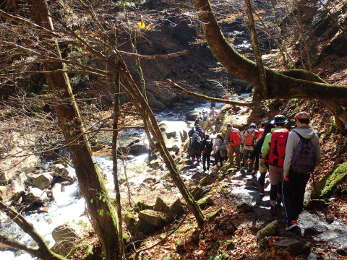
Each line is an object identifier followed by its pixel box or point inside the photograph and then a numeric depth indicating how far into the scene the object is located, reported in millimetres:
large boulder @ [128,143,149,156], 21097
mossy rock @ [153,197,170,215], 8521
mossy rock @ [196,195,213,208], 8057
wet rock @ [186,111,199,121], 27578
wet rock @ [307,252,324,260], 4318
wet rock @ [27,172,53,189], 15945
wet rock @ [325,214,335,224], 5341
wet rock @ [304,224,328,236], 5027
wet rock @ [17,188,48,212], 14203
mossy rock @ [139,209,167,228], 8172
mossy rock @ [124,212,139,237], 8225
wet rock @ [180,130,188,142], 22594
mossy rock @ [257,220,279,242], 5246
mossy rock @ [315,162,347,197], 6258
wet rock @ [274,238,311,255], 4516
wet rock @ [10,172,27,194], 14625
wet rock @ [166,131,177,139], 22398
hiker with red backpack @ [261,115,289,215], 5523
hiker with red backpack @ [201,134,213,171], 13086
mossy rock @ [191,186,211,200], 9375
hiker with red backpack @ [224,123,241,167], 11222
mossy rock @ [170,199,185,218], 8344
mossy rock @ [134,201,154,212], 9750
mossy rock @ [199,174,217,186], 11412
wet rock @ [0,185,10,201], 14148
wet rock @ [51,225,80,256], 9297
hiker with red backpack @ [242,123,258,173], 10195
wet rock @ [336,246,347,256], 4352
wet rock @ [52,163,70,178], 17141
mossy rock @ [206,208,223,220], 6868
